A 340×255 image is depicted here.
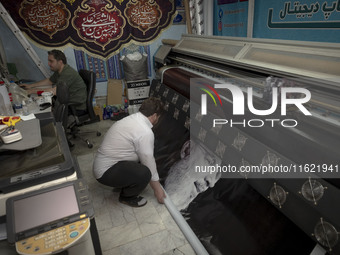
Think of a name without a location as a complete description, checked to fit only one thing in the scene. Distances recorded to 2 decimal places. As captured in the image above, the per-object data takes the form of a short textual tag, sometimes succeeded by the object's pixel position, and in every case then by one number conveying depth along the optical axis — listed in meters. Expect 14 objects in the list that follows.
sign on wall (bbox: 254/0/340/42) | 2.53
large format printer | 1.45
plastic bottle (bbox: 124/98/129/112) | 4.52
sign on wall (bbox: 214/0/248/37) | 3.58
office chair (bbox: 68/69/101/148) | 3.21
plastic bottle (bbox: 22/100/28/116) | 2.46
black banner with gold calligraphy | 3.82
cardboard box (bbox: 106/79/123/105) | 4.50
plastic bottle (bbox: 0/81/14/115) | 2.26
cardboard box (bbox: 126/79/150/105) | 4.39
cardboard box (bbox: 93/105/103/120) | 4.30
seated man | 3.18
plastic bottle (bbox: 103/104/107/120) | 4.38
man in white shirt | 2.04
